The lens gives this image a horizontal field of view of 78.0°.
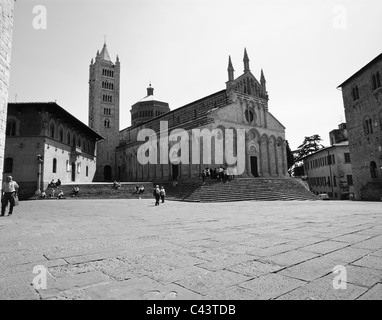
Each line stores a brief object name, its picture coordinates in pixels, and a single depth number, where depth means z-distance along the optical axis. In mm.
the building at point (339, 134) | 44688
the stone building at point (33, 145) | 23875
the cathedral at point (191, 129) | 29625
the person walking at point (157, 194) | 15338
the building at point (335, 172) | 36781
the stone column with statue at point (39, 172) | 23469
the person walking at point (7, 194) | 9062
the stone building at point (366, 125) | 21969
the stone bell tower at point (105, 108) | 46094
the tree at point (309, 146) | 53156
